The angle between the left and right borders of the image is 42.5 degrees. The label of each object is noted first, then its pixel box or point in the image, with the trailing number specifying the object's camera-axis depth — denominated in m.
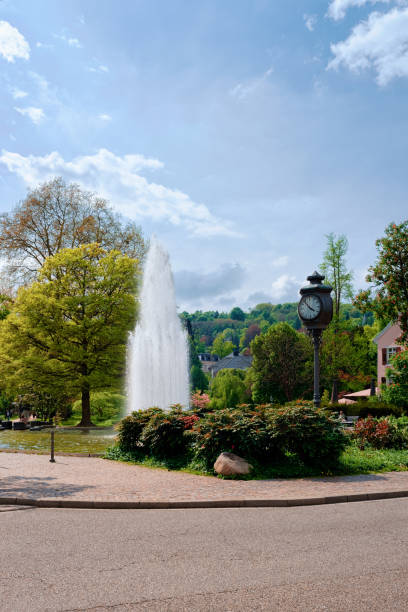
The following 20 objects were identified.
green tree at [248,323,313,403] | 54.59
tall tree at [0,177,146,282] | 39.88
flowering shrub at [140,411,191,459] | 13.85
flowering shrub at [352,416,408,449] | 15.24
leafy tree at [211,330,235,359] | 162.81
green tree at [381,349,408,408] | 25.48
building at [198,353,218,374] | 173.44
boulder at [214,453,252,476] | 11.54
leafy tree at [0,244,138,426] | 32.16
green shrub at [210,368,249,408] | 54.31
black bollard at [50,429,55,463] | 14.29
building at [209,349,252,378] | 116.50
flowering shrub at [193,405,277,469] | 12.30
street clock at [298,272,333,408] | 16.05
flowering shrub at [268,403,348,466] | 12.13
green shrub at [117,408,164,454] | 15.05
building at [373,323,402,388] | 45.41
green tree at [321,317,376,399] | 47.12
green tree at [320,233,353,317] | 47.94
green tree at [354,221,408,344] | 26.36
